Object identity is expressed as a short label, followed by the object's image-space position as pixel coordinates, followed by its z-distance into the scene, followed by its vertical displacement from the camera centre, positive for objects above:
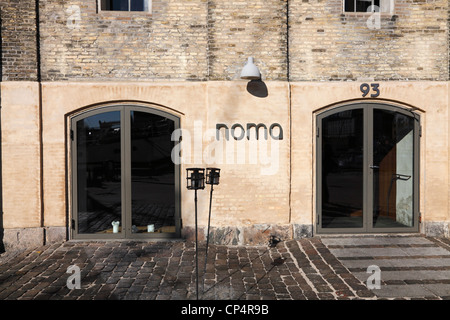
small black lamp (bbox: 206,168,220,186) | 4.85 -0.27
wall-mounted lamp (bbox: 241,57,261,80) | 6.40 +1.57
